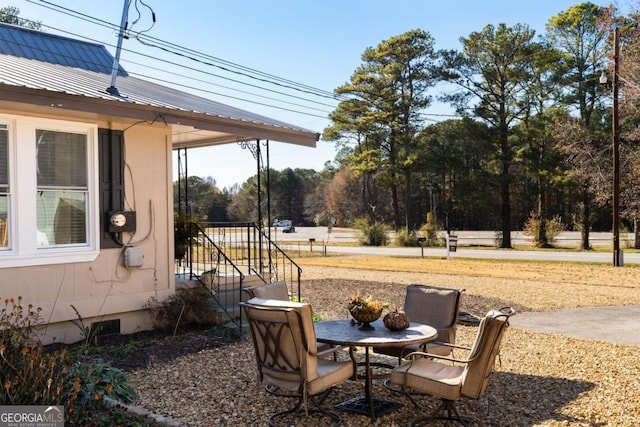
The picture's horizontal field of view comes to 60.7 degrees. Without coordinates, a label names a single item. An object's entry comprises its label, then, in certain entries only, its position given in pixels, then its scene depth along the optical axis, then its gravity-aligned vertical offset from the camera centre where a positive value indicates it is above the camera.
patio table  4.56 -1.09
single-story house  6.26 +0.35
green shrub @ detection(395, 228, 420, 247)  31.70 -1.57
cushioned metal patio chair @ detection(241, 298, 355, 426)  4.14 -1.10
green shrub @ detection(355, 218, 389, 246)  32.03 -1.33
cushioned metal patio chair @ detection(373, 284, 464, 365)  5.72 -1.04
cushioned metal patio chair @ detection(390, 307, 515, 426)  4.11 -1.31
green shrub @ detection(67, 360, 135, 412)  4.16 -1.38
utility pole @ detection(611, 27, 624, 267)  18.47 +1.63
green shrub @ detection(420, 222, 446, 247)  30.53 -1.36
